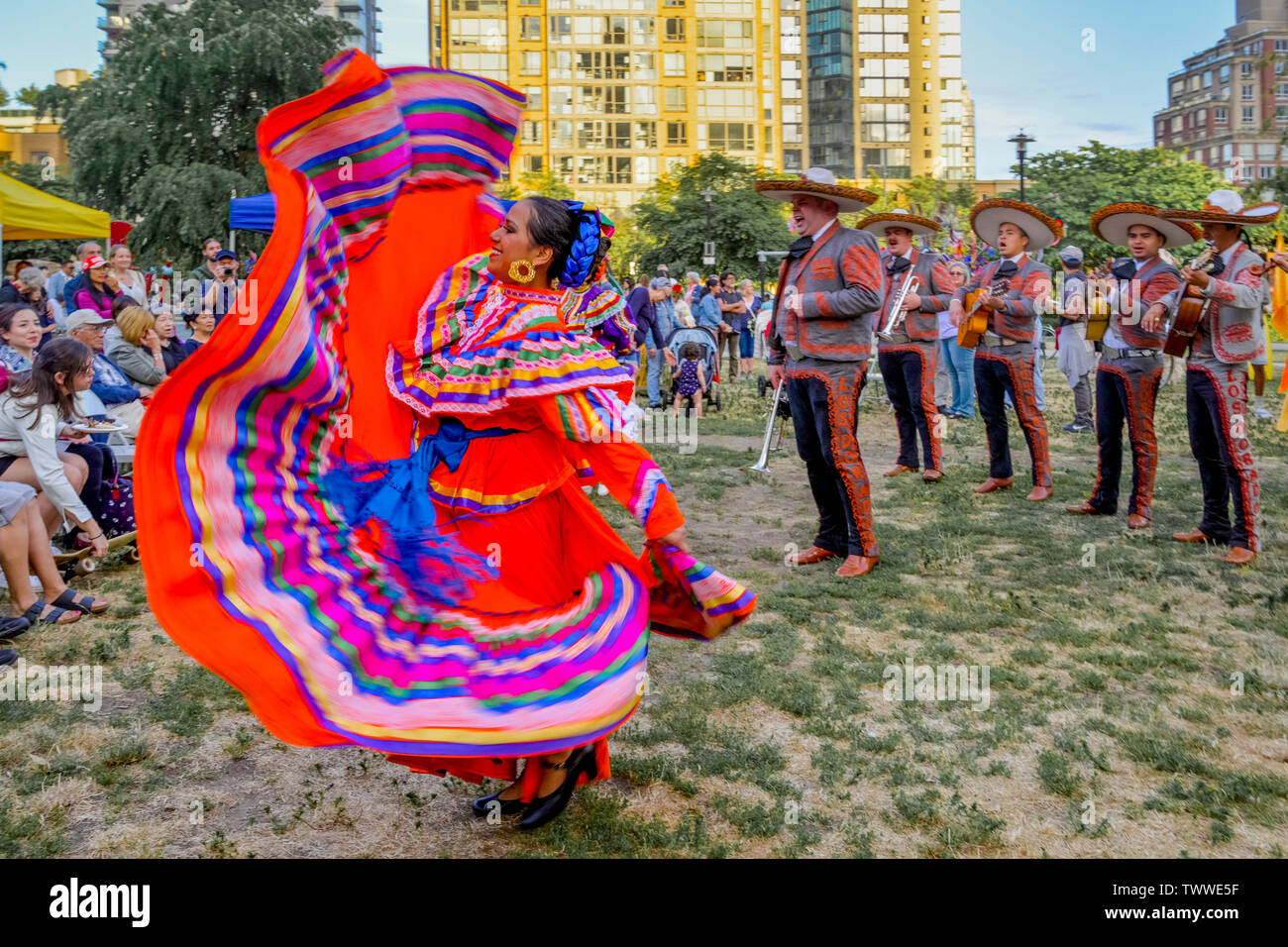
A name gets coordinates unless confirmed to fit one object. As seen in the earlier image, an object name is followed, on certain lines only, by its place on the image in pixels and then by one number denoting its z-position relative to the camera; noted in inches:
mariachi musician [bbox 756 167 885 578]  260.1
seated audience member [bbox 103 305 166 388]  315.6
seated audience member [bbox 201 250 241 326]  354.3
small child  571.2
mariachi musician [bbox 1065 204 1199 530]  292.5
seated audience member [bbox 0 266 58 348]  441.7
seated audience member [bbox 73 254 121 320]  374.6
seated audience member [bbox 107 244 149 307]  406.3
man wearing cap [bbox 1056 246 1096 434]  495.5
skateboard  269.6
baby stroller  578.6
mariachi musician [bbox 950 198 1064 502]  350.0
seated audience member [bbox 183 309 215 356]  339.0
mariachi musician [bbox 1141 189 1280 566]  267.3
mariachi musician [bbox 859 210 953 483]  396.8
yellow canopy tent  462.6
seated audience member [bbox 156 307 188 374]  337.4
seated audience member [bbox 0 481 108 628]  225.9
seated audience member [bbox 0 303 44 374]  268.4
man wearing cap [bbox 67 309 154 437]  302.4
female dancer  111.1
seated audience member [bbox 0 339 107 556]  243.9
